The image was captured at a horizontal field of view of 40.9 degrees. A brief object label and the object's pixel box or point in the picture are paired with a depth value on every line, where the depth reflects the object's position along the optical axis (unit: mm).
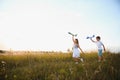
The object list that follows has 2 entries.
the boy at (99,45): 8616
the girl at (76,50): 8188
